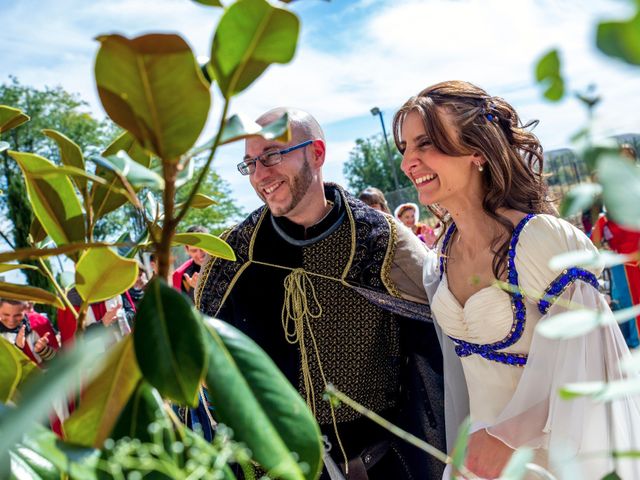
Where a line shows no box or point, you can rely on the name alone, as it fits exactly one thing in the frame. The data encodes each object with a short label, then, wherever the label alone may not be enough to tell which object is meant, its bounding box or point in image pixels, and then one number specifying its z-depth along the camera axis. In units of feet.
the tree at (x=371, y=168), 154.30
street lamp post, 54.29
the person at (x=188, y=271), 16.16
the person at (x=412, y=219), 21.83
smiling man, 7.55
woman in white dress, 5.18
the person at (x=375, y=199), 16.94
